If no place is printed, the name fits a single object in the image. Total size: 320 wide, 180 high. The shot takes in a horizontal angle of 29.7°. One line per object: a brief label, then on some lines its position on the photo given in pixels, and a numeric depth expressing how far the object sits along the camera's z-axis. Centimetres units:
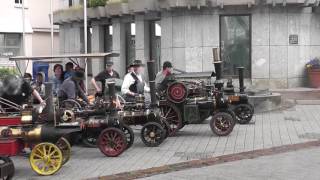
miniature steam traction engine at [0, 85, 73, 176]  941
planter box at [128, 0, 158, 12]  2314
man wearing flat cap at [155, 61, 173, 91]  1337
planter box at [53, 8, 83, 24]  2780
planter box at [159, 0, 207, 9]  2186
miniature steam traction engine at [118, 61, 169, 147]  1197
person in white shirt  1335
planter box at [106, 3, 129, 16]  2473
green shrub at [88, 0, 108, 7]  2604
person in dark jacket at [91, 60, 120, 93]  1501
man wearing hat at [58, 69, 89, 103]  1252
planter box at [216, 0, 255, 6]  2178
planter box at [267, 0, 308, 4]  2181
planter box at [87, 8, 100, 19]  2631
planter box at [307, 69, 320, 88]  2250
